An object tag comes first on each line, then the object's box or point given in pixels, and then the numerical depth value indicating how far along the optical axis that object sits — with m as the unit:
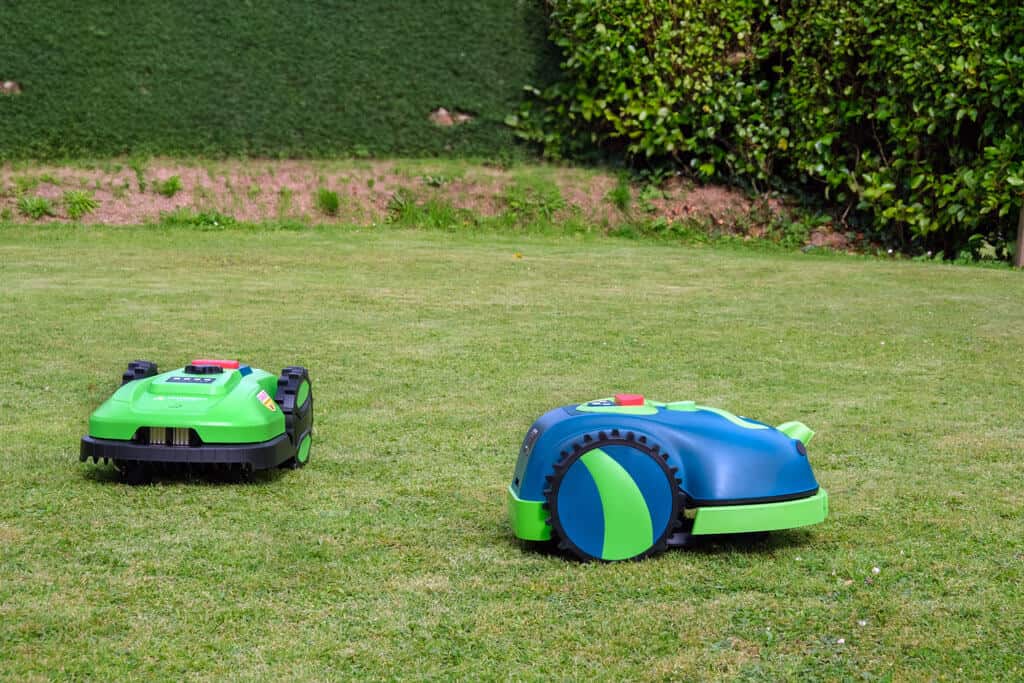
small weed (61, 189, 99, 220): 13.05
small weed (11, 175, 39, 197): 13.21
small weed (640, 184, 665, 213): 14.34
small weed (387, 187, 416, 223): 13.85
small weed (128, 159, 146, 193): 13.64
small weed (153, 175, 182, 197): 13.60
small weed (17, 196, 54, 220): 12.94
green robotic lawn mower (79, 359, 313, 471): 4.12
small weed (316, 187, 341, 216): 13.82
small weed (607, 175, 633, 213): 14.37
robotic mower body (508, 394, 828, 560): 3.47
